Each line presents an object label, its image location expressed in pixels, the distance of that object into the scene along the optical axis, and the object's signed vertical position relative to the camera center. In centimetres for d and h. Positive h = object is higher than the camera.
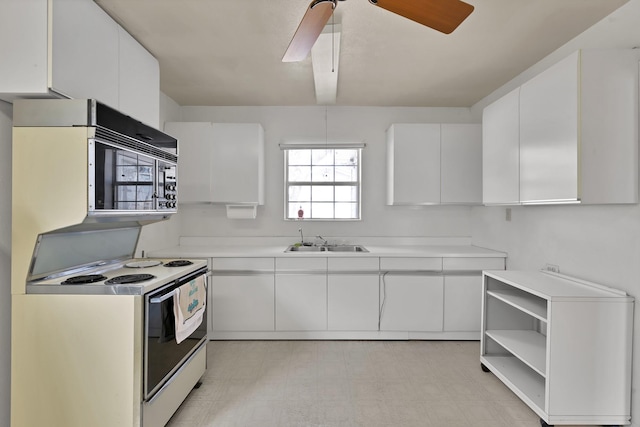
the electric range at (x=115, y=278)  161 -37
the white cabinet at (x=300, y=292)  317 -76
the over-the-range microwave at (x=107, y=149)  158 +34
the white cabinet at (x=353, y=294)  318 -78
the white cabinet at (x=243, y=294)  315 -78
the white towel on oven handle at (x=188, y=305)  192 -60
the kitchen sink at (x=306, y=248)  358 -38
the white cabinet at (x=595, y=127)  184 +52
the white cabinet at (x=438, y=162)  346 +57
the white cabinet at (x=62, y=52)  151 +83
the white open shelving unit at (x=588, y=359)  187 -82
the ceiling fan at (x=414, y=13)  138 +91
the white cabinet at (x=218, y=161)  340 +55
